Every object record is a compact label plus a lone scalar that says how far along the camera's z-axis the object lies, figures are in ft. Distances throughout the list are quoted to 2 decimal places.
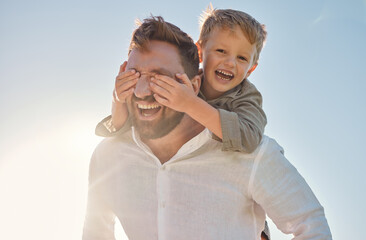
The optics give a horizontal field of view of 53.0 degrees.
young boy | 7.77
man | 7.98
